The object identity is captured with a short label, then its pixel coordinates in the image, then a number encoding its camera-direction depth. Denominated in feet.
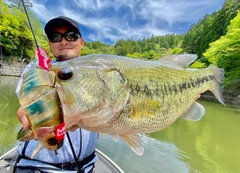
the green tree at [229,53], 59.45
